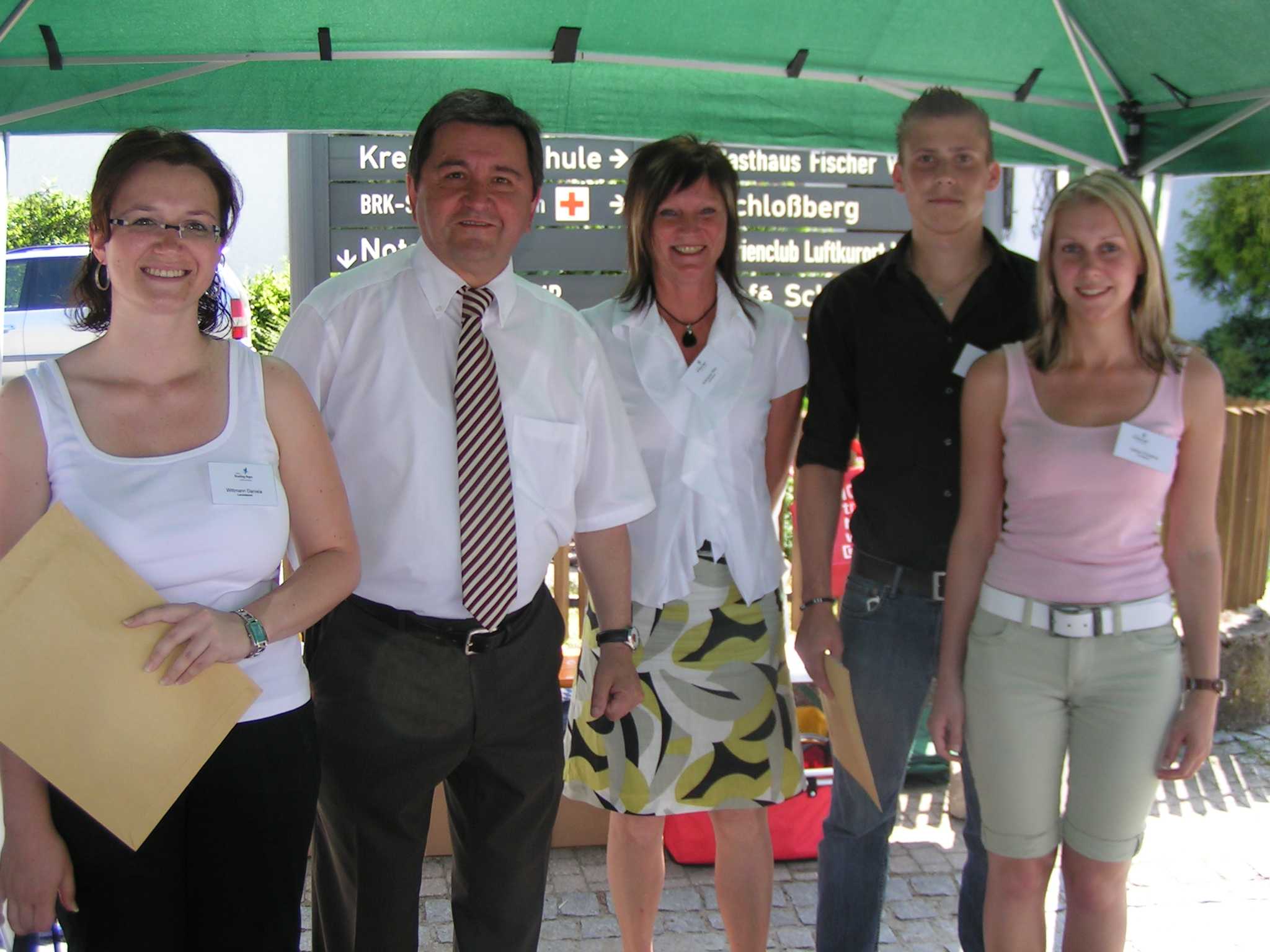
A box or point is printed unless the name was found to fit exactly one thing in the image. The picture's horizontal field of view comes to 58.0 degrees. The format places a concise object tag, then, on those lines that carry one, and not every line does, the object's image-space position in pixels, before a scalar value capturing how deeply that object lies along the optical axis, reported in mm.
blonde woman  2217
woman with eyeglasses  1734
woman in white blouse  2684
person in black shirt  2570
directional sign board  6363
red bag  3688
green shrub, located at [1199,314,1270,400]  10953
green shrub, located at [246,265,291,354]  9062
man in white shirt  2262
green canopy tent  3322
